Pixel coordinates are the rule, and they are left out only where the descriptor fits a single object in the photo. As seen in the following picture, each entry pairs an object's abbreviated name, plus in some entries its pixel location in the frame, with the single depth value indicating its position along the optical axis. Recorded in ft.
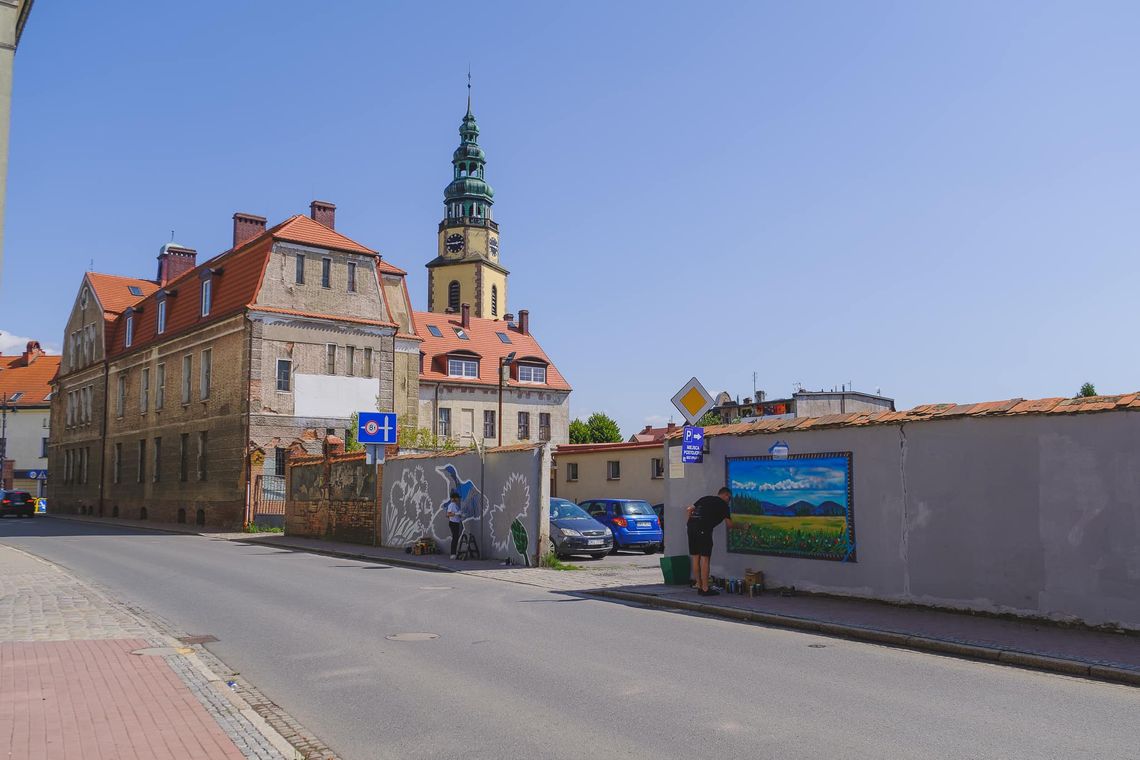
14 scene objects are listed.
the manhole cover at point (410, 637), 35.19
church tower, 288.30
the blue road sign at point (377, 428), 86.28
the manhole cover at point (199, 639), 35.04
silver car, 74.02
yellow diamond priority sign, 52.24
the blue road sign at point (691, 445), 51.85
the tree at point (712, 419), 301.65
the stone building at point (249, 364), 123.34
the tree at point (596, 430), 257.96
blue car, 85.61
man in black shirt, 49.42
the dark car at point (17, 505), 178.40
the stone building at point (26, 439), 265.34
